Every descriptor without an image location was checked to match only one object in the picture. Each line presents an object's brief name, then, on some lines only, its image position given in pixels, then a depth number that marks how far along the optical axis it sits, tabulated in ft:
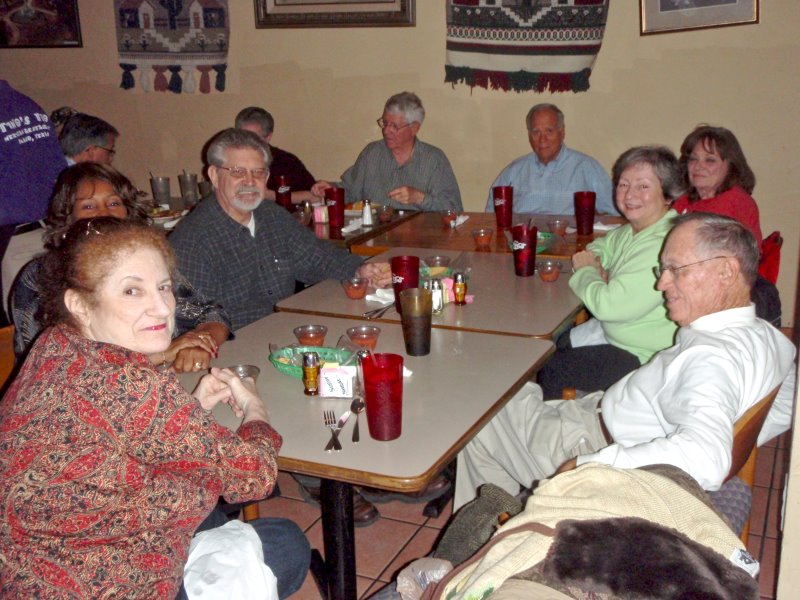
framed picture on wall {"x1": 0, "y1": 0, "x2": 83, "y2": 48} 20.35
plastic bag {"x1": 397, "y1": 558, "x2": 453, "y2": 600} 4.94
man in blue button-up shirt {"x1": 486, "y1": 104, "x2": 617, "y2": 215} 14.24
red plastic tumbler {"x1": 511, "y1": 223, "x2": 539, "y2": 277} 9.26
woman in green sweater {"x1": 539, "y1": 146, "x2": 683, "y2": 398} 8.21
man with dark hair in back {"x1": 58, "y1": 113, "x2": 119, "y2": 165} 12.57
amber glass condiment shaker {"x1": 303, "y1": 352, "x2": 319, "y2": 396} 6.29
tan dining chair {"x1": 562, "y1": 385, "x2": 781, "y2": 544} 5.39
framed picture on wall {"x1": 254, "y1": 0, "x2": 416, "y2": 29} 17.01
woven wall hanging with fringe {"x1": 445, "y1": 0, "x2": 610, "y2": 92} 15.58
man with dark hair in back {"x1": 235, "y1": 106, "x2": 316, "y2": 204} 15.71
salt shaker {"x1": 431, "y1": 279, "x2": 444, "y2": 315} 8.27
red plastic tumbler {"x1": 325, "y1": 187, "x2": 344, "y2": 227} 12.37
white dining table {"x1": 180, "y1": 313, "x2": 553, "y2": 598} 5.21
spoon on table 5.90
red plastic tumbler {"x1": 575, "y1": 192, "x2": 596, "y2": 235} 11.31
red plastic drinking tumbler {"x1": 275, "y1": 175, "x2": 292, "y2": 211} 13.56
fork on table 5.74
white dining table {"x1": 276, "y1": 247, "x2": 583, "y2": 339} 7.86
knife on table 5.41
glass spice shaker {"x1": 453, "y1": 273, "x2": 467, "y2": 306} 8.44
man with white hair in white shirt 5.22
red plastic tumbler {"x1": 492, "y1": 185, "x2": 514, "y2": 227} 12.05
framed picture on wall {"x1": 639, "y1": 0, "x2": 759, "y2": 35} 14.52
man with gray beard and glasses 9.27
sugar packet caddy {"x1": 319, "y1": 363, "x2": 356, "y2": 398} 6.16
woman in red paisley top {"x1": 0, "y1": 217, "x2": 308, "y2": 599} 4.10
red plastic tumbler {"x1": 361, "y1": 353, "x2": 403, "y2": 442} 5.36
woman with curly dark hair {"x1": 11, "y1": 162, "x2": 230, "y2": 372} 7.19
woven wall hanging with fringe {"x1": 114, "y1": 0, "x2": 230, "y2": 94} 18.75
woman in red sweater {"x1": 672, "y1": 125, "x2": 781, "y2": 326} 11.08
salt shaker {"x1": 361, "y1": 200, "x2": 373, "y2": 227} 12.80
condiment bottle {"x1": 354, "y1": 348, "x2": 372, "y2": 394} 6.24
